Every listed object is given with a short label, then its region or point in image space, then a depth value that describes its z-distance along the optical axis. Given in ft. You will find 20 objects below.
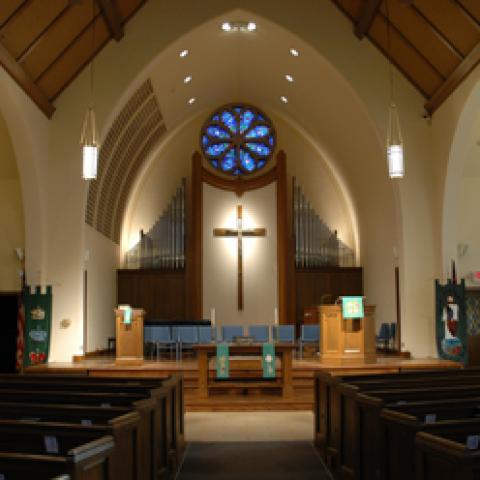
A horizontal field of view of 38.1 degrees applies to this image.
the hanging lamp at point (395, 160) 29.89
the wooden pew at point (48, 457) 10.04
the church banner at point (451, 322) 36.47
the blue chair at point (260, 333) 39.45
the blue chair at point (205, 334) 39.22
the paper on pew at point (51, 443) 12.41
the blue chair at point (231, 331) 40.54
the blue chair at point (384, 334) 42.73
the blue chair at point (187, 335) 39.47
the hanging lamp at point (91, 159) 28.86
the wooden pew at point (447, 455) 9.64
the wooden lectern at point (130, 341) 35.32
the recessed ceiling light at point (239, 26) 41.67
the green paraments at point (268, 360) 31.01
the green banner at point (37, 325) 37.09
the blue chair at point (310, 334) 39.73
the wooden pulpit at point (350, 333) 32.65
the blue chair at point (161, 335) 39.68
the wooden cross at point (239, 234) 51.37
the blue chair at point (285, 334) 39.24
